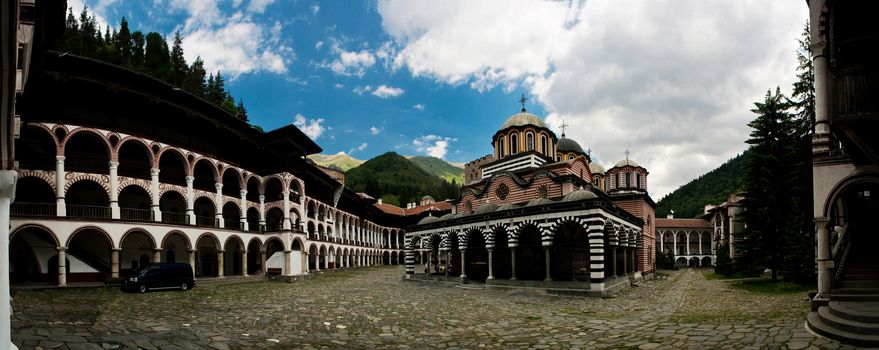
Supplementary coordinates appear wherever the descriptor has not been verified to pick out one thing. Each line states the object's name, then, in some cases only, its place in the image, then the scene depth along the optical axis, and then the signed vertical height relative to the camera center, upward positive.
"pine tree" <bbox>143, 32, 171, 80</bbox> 56.91 +19.76
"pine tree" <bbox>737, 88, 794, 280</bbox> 24.58 +0.33
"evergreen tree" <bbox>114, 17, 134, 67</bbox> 52.54 +20.32
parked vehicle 20.44 -3.37
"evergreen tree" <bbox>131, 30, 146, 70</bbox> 58.81 +21.06
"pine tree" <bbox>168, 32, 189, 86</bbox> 58.18 +18.63
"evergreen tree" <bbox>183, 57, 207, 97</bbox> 57.15 +16.32
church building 22.45 -1.47
